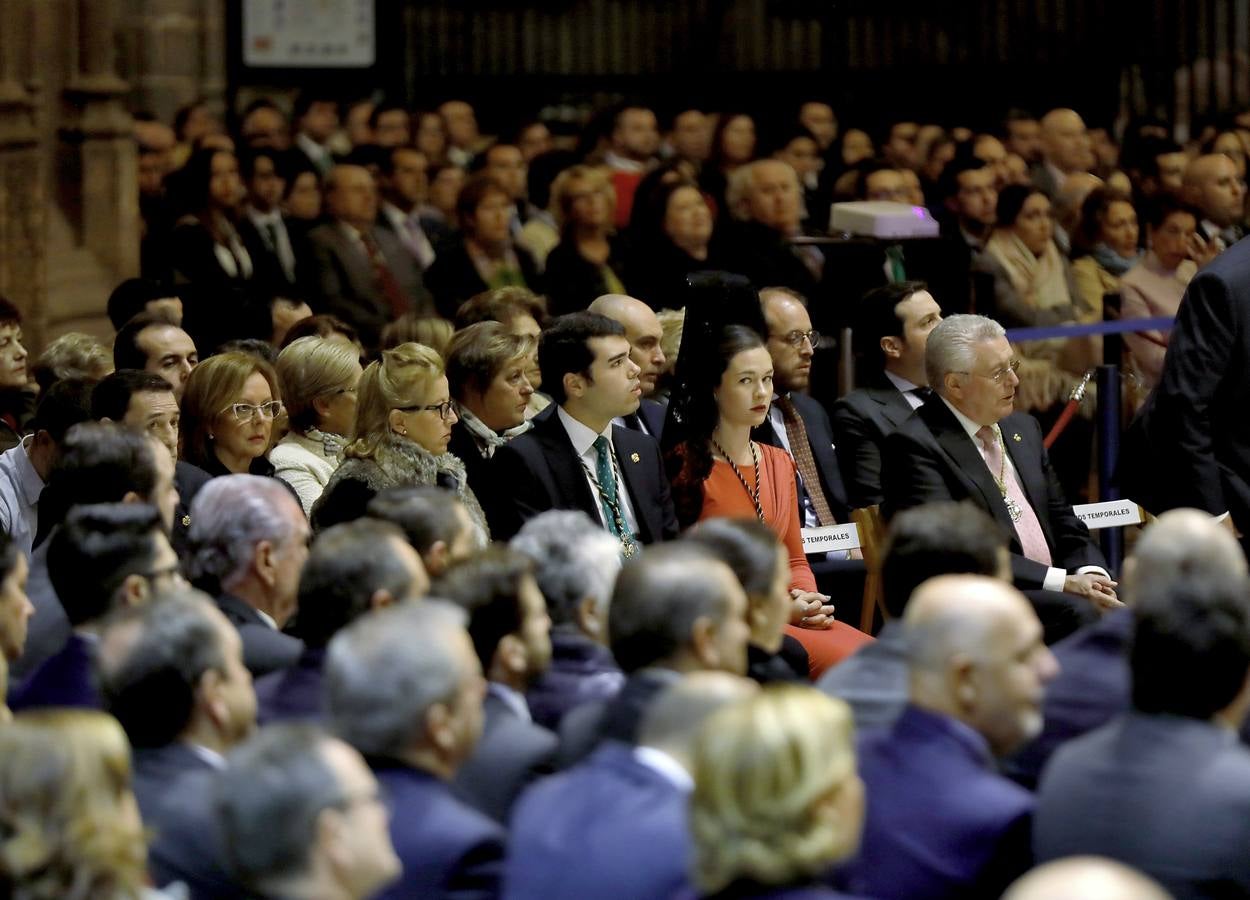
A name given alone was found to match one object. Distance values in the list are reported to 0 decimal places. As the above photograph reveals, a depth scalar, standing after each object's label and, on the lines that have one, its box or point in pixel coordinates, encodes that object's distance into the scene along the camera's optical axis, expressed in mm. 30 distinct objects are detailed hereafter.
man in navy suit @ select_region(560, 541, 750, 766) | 6727
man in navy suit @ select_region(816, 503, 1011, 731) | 7289
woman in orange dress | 11570
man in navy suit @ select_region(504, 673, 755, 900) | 5836
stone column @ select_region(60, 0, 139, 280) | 18781
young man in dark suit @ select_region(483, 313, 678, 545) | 10969
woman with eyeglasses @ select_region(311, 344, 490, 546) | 10508
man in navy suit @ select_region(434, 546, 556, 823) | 7082
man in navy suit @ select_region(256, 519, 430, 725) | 7398
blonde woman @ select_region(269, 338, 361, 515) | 11469
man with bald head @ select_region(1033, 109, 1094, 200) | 23375
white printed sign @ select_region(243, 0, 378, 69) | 27766
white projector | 16062
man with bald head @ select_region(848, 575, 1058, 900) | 6168
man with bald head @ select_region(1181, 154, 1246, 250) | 19469
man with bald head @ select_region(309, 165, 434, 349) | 17984
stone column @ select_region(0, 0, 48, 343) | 17547
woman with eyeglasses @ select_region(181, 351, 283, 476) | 11039
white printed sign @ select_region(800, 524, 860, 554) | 11719
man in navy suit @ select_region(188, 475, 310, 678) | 8477
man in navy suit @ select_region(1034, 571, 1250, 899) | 5703
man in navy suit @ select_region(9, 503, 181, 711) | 7684
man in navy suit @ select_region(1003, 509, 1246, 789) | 6980
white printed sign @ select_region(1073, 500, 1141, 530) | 12477
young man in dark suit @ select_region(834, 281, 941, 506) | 12742
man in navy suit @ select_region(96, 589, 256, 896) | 6383
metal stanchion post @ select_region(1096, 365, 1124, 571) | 14141
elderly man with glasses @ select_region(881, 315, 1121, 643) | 11211
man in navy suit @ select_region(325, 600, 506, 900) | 5937
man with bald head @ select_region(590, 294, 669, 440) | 12953
